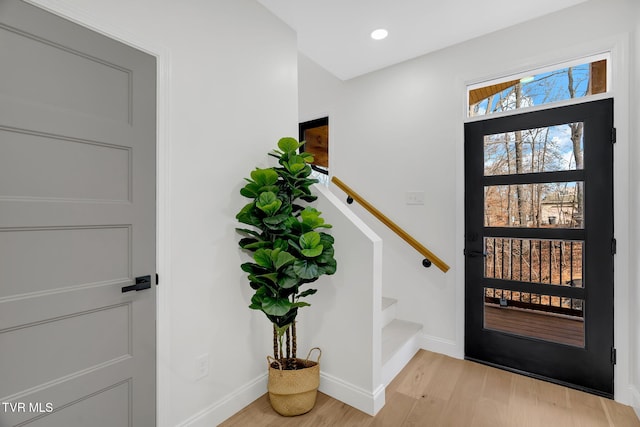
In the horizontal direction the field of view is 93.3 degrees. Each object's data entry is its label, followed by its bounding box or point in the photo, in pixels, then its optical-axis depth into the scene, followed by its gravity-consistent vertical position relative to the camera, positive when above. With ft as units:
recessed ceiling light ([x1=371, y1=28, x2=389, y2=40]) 7.92 +4.78
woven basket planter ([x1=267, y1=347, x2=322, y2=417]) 5.96 -3.51
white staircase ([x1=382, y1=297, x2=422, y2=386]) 7.33 -3.46
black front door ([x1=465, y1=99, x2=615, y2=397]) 6.70 -0.78
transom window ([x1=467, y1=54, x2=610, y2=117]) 6.95 +3.15
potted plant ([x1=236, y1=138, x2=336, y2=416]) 5.55 -0.79
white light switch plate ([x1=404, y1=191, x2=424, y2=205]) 9.23 +0.47
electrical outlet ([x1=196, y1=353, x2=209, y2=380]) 5.55 -2.85
